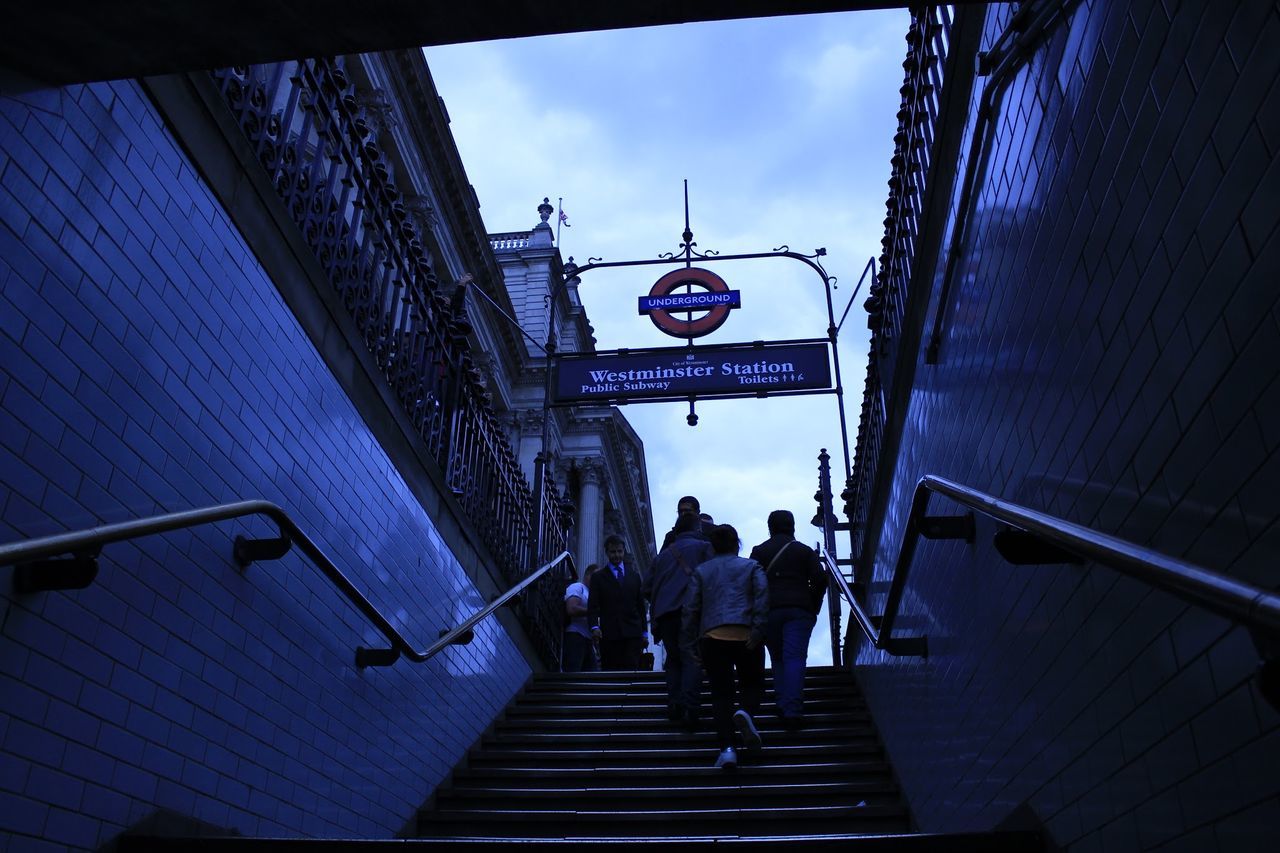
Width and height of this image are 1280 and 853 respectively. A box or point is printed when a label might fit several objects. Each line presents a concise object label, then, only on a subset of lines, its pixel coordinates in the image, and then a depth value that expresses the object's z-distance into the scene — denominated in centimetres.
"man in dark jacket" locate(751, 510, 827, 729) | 786
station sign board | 1150
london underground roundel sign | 1341
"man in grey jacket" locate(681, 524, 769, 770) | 728
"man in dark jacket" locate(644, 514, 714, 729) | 799
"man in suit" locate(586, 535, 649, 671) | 1107
